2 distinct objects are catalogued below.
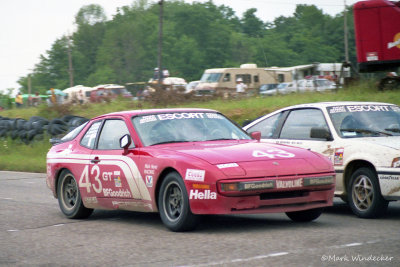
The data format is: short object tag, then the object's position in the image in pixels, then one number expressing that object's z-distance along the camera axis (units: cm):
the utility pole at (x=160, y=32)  4630
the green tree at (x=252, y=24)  13112
